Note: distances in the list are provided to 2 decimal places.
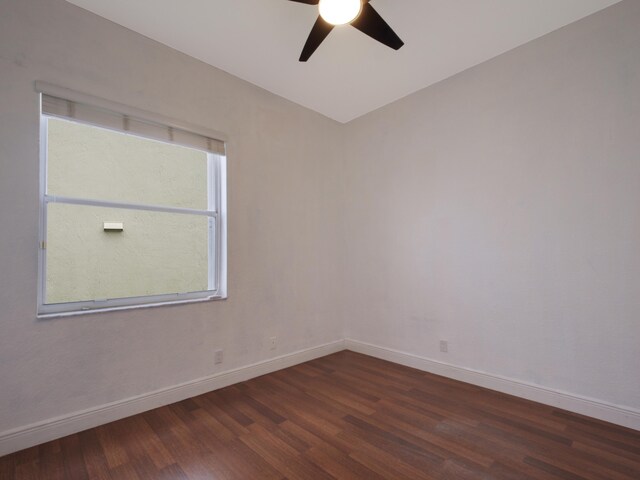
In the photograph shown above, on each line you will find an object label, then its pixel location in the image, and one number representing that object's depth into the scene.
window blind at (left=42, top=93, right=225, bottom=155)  2.11
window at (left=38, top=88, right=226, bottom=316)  2.18
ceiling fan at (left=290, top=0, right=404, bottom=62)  1.78
